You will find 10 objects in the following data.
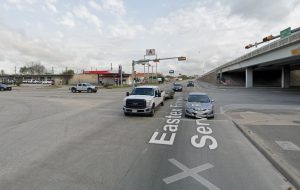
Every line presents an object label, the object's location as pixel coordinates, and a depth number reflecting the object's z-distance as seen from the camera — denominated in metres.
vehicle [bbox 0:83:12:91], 49.66
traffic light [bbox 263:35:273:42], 15.21
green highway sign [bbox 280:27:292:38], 13.61
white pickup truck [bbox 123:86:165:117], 13.69
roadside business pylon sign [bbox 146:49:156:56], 44.59
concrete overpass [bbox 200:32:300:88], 29.59
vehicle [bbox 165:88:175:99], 26.00
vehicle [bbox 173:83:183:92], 44.92
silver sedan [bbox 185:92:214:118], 13.29
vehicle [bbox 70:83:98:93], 42.78
